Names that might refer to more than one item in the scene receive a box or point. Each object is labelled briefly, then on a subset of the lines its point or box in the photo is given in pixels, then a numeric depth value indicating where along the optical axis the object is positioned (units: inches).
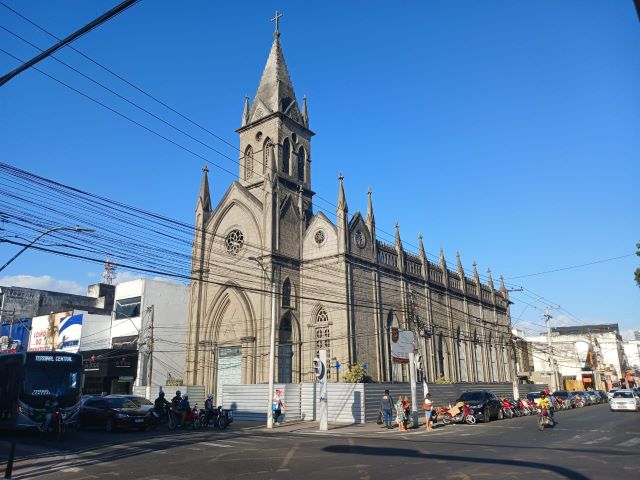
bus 757.3
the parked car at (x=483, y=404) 1006.4
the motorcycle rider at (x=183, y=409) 916.0
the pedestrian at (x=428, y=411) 889.5
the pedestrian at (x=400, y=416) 899.2
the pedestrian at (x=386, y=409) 925.2
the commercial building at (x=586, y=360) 2898.6
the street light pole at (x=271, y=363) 938.1
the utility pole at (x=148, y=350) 1428.4
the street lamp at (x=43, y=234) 676.2
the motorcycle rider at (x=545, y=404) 820.0
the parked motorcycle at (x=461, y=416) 986.3
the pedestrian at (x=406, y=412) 911.8
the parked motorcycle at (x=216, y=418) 927.0
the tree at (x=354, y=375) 1234.0
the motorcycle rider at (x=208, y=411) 927.7
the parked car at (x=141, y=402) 925.2
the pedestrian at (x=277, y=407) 1018.1
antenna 2792.8
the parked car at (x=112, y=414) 850.9
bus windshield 772.6
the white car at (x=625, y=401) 1256.8
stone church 1406.3
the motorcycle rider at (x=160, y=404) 968.3
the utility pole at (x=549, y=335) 1991.4
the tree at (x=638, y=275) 1016.9
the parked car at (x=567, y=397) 1582.2
